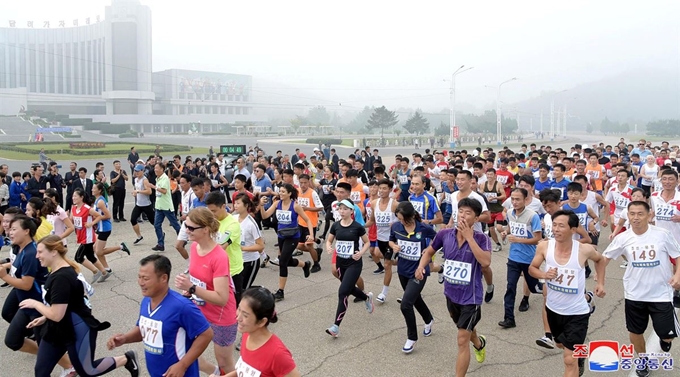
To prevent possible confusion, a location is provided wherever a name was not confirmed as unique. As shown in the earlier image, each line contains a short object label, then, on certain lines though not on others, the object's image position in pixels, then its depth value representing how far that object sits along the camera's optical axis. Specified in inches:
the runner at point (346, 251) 253.1
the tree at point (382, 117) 3720.5
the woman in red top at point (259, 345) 126.1
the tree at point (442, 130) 3774.9
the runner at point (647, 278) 202.1
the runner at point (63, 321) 172.1
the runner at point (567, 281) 189.9
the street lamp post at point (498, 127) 2525.8
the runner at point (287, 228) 310.7
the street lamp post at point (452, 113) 2150.6
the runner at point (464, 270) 196.2
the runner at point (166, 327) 144.3
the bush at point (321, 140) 2742.6
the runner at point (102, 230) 362.6
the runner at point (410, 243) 246.4
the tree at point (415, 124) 3705.7
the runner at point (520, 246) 266.8
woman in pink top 175.3
